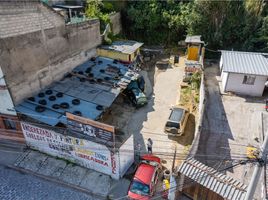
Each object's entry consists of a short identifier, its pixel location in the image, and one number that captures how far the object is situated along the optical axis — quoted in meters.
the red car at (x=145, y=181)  13.01
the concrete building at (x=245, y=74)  22.25
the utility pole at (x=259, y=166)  7.42
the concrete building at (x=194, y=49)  28.09
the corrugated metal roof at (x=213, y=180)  10.77
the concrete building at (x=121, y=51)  25.45
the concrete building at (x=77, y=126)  13.96
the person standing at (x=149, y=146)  16.04
